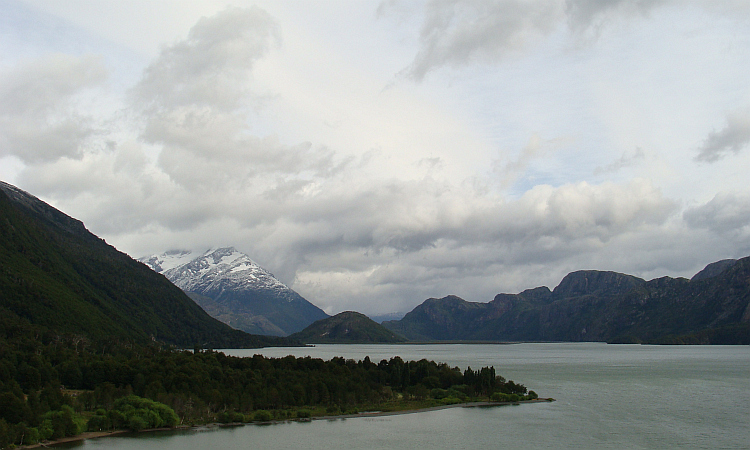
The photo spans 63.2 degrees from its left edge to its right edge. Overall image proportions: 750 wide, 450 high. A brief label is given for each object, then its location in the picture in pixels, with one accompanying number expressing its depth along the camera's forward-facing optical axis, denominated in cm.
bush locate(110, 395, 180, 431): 13375
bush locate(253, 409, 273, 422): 14838
